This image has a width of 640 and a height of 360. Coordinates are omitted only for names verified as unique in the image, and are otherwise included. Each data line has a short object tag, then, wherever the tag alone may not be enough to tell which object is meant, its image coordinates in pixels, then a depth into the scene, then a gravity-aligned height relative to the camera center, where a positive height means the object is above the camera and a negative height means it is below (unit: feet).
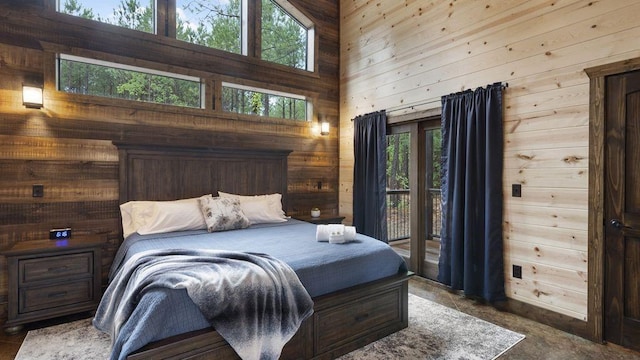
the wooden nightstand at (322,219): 15.21 -1.97
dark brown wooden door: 8.05 -0.82
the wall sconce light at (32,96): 9.75 +2.39
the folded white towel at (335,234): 9.07 -1.59
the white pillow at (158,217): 10.80 -1.36
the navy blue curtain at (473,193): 10.55 -0.54
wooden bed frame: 6.13 -2.73
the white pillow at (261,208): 12.69 -1.23
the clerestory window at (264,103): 14.11 +3.42
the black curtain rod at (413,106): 12.70 +2.94
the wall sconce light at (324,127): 16.44 +2.50
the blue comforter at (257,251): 5.64 -2.08
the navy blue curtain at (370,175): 14.83 +0.10
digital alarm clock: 10.32 -1.81
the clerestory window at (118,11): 11.02 +5.78
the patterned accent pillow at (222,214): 11.14 -1.30
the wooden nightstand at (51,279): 8.68 -2.83
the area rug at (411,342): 7.79 -4.20
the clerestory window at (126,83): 10.95 +3.40
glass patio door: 13.38 -0.45
